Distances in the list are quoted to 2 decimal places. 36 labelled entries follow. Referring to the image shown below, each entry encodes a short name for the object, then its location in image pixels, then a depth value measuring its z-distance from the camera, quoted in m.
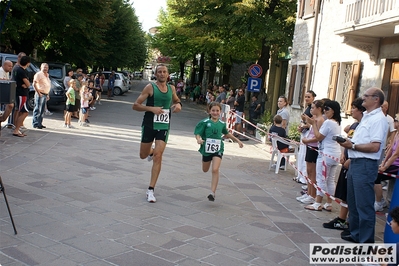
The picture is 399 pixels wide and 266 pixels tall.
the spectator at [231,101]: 20.17
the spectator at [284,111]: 11.88
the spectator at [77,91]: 16.60
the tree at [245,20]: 21.45
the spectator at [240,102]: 19.03
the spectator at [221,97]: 23.42
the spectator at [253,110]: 19.88
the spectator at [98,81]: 28.43
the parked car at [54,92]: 18.42
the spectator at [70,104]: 15.26
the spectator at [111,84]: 34.59
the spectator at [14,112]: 11.94
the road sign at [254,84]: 18.62
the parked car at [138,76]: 112.81
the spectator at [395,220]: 4.42
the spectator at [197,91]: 39.87
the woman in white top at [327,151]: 7.36
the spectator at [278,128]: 11.45
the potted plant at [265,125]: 16.80
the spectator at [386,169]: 6.96
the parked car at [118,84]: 37.92
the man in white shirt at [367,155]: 5.42
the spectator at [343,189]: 6.50
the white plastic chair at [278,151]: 11.16
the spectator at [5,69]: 11.47
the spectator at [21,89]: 11.91
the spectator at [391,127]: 8.69
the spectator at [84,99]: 16.28
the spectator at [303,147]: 9.37
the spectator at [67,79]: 19.55
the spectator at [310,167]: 8.19
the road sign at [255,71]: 19.11
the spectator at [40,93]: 13.56
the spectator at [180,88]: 44.22
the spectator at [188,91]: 42.42
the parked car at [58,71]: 22.41
